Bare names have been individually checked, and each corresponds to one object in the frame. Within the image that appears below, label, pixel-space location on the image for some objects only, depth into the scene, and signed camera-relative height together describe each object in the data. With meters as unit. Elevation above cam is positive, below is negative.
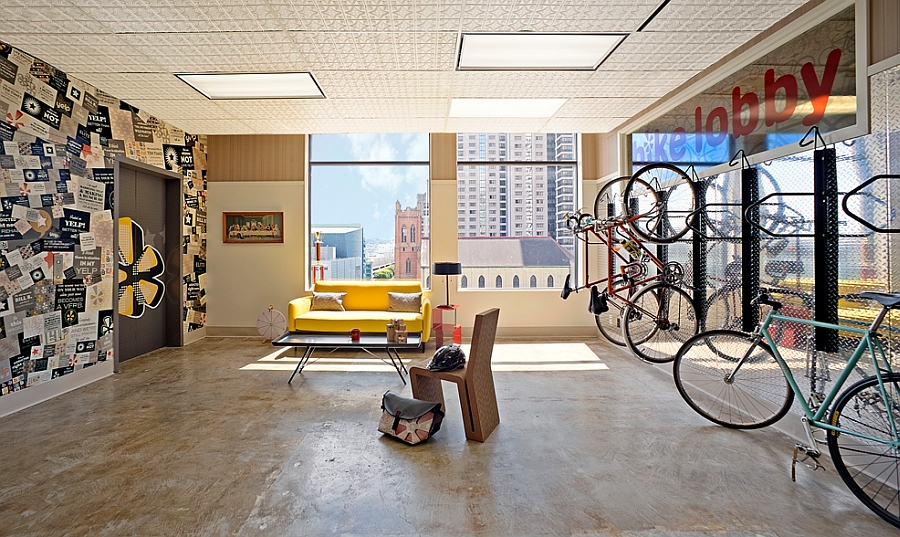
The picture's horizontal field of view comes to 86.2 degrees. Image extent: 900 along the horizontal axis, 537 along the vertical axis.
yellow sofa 5.89 -0.60
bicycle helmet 3.22 -0.63
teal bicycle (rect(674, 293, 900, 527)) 2.31 -0.79
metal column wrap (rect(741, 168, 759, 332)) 3.44 +0.10
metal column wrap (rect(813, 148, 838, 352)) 2.80 +0.13
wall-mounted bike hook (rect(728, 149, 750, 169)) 3.52 +0.79
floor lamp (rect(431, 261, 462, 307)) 6.30 -0.03
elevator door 5.41 +0.26
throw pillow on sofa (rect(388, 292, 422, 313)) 6.39 -0.47
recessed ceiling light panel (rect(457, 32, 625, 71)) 3.46 +1.64
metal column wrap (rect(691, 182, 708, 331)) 4.09 +0.07
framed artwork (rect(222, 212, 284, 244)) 6.92 +0.58
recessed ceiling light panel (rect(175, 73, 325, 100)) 4.19 +1.67
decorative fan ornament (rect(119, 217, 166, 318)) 5.39 -0.05
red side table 6.30 -0.82
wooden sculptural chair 3.11 -0.80
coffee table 4.66 -0.75
